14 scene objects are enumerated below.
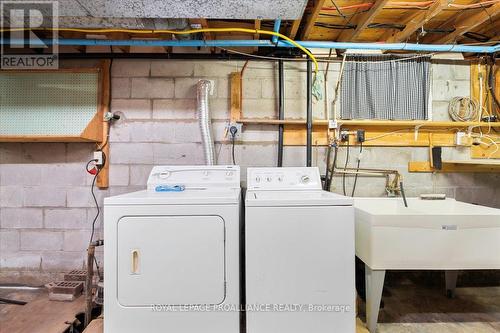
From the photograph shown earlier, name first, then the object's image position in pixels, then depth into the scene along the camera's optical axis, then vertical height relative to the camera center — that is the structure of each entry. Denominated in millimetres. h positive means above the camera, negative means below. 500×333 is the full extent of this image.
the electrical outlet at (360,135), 2197 +270
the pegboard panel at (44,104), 2025 +503
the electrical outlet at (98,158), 2170 +80
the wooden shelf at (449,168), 2248 -11
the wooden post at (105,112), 2178 +466
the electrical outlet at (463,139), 2230 +238
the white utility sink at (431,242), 1506 -439
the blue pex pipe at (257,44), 1977 +958
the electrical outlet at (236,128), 2186 +326
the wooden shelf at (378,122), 2141 +370
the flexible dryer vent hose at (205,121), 2053 +367
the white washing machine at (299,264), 1294 -484
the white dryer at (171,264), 1282 -478
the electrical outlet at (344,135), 2202 +272
